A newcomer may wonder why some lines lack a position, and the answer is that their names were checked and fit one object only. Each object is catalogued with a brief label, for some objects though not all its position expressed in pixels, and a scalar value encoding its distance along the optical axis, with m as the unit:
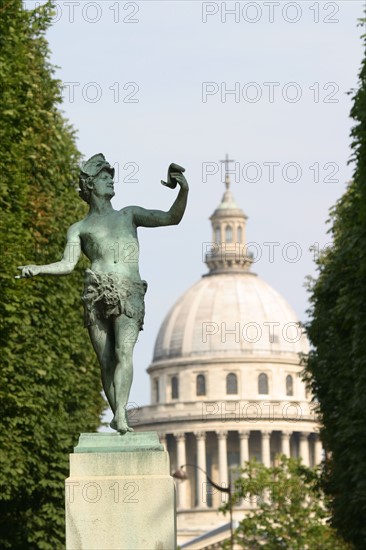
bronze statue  22.59
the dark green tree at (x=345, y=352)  48.72
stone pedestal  21.83
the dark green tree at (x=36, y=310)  45.38
